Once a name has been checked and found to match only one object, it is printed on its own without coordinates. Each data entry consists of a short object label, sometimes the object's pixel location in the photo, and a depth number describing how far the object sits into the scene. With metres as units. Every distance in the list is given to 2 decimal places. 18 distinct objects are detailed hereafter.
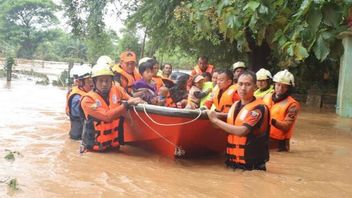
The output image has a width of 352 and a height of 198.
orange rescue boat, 5.61
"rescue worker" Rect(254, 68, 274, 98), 7.40
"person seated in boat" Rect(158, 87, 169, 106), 6.88
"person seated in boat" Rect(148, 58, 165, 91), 7.21
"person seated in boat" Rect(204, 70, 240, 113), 6.39
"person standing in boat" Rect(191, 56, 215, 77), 10.19
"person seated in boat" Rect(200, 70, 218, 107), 6.96
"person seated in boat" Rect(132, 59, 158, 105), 6.77
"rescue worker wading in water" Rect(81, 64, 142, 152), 5.85
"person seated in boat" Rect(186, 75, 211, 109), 6.89
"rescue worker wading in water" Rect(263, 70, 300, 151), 6.64
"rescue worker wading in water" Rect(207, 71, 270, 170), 4.95
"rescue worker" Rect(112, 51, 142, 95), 7.15
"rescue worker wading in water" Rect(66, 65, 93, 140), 6.76
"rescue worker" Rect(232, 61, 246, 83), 7.67
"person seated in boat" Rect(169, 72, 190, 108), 7.58
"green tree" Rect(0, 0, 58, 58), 46.41
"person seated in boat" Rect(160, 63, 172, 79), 9.95
